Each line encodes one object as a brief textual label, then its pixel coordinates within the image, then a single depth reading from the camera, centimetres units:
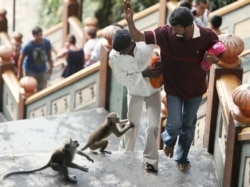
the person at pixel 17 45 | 1440
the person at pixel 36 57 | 1273
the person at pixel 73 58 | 1261
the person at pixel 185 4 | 1177
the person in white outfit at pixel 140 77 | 750
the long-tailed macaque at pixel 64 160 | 726
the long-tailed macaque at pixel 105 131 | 785
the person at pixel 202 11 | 1185
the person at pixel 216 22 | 1093
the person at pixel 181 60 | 694
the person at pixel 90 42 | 1298
